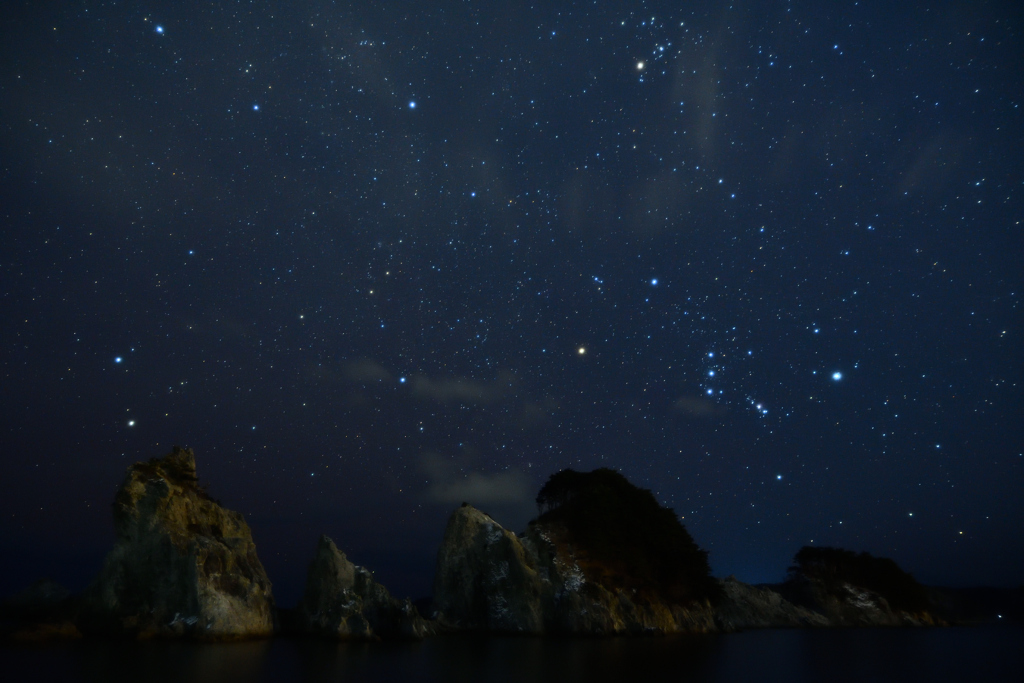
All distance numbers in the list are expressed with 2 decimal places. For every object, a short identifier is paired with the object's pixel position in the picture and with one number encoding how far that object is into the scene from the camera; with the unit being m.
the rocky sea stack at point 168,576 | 35.94
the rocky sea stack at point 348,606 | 41.34
